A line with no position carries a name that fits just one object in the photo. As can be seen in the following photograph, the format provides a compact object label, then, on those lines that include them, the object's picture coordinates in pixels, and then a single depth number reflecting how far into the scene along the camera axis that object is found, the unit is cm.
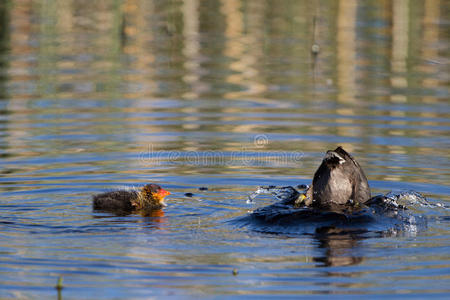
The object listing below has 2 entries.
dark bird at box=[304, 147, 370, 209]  1756
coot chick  1820
